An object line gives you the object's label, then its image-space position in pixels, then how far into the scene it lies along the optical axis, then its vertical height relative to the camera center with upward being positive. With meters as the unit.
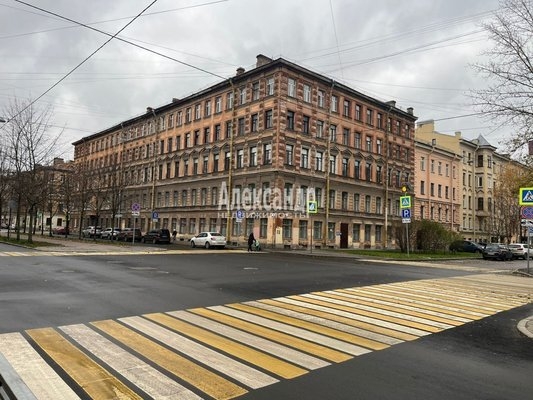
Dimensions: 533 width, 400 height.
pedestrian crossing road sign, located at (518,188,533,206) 17.83 +1.62
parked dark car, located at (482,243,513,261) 36.74 -1.60
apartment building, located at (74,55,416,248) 40.66 +7.35
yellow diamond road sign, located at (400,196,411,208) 28.96 +2.01
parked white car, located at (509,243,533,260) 40.84 -1.46
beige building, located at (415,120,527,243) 67.50 +8.46
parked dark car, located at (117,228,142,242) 49.55 -1.24
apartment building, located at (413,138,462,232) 60.28 +7.15
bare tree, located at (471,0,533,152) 13.20 +4.93
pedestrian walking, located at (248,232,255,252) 34.73 -1.07
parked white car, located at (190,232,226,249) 38.21 -1.18
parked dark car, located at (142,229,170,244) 45.28 -1.11
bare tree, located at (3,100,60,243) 33.12 +4.53
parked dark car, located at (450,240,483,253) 44.86 -1.41
